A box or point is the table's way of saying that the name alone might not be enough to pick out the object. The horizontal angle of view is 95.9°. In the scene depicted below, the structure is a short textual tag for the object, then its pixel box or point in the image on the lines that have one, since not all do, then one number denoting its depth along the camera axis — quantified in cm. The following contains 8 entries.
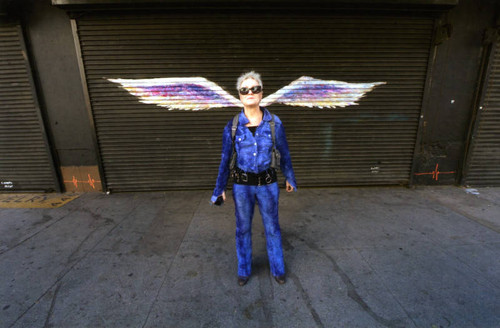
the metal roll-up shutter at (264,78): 452
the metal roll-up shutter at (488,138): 476
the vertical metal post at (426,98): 466
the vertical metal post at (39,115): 447
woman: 223
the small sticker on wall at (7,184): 519
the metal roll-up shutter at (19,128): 454
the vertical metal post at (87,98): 443
